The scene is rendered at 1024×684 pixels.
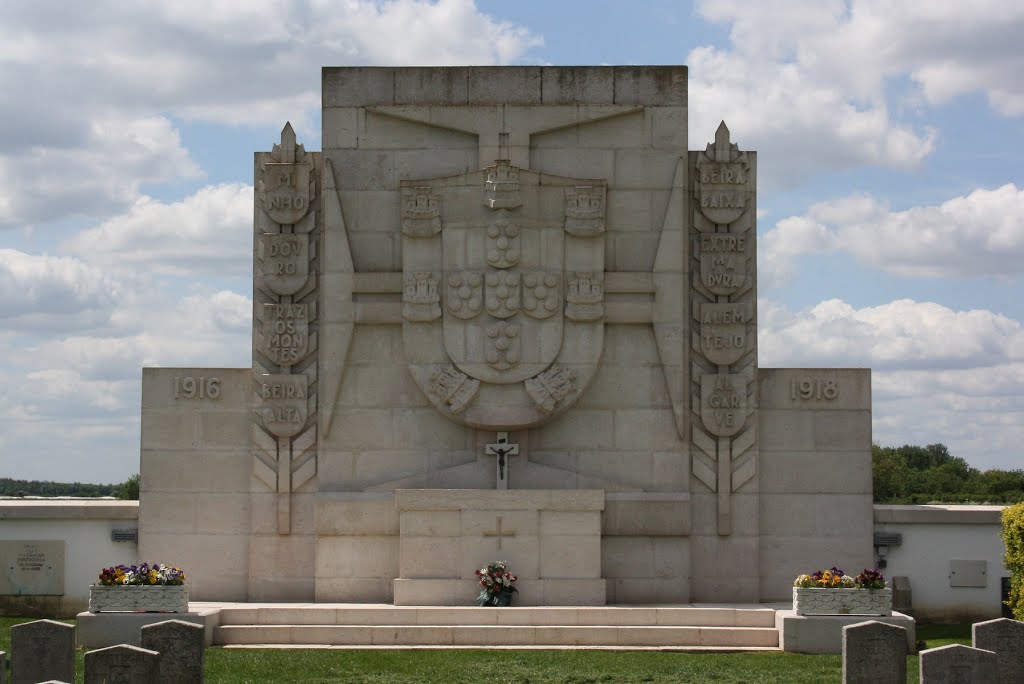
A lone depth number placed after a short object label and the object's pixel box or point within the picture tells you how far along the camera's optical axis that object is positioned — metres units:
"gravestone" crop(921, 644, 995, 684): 13.84
